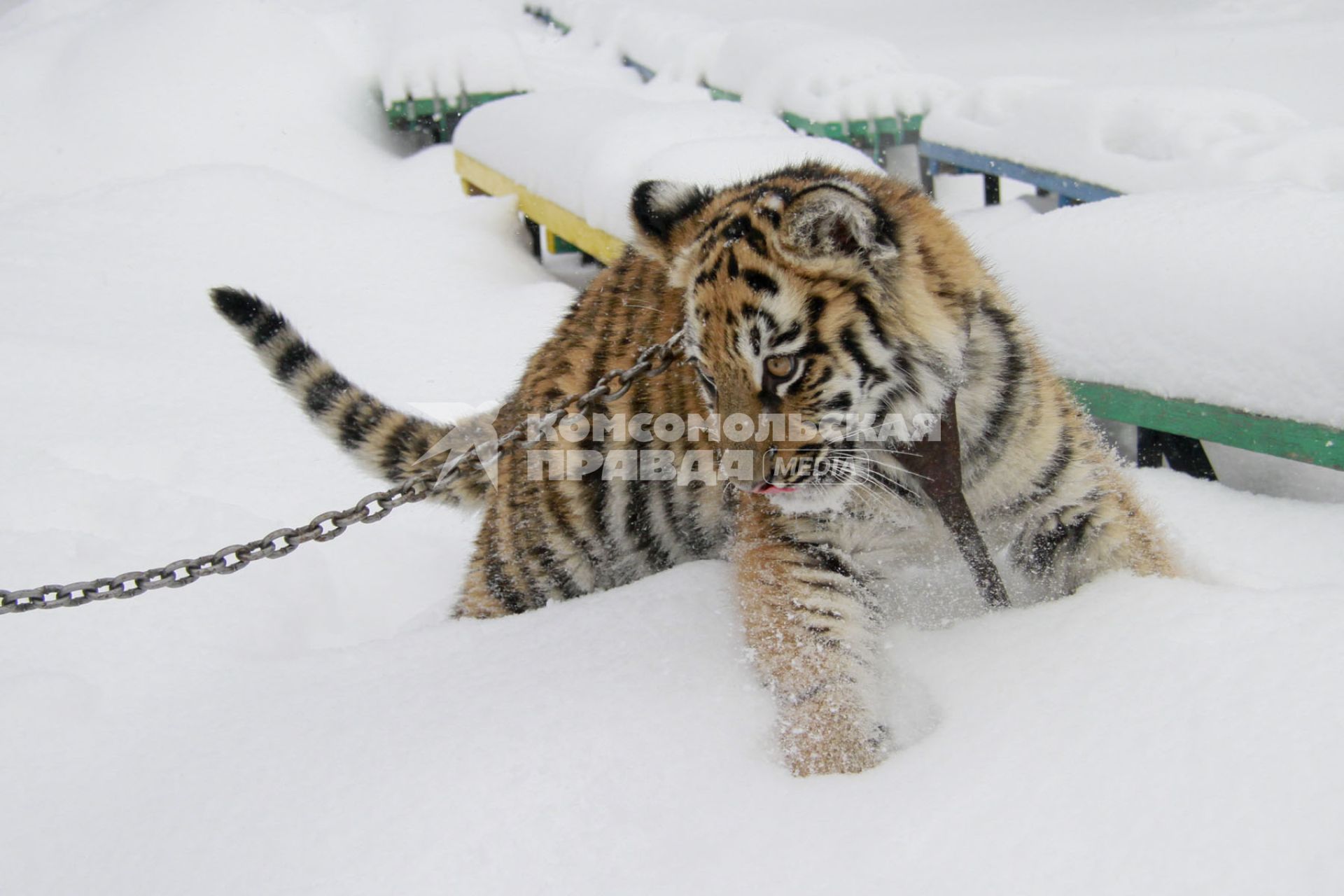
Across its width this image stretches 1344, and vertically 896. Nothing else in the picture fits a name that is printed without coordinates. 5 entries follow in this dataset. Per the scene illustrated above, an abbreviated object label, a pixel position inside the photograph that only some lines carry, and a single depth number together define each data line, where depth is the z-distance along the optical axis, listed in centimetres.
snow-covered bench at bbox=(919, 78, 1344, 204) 443
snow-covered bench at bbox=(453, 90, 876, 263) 478
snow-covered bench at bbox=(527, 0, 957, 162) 798
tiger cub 199
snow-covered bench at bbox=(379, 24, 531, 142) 970
